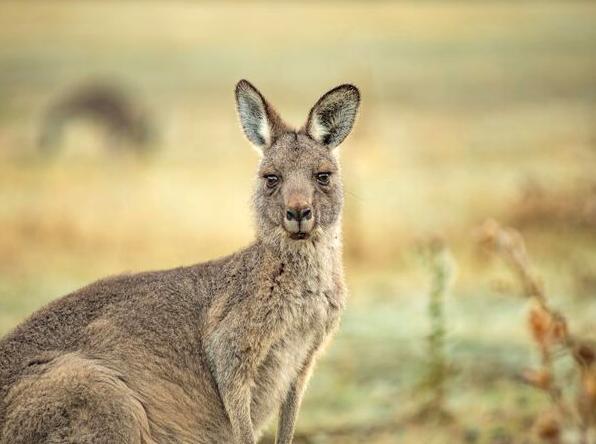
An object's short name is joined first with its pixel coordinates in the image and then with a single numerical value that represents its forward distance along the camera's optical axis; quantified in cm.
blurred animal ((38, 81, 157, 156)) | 4856
